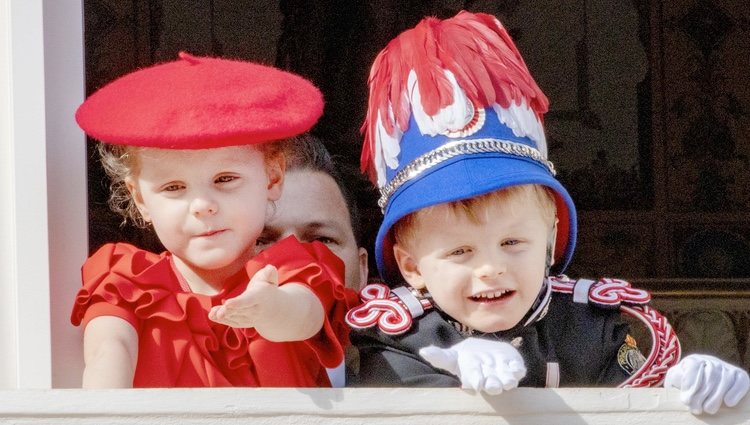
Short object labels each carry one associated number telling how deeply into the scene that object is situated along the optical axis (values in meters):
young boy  8.94
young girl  8.94
